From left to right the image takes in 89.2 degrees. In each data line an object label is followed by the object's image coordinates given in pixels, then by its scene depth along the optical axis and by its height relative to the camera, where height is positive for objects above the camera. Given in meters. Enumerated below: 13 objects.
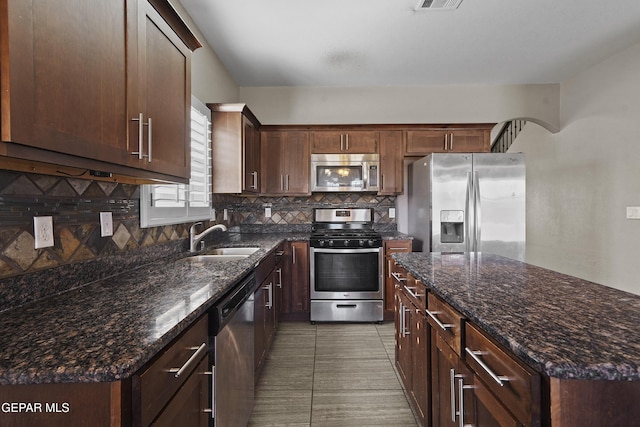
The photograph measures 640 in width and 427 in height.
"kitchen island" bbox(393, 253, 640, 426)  0.73 -0.33
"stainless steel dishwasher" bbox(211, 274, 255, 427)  1.32 -0.70
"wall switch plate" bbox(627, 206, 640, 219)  3.08 -0.01
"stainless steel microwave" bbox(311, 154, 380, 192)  3.86 +0.47
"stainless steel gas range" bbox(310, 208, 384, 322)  3.52 -0.76
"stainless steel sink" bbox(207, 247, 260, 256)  2.61 -0.32
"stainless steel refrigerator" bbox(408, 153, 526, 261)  3.35 +0.08
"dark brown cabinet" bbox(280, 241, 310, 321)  3.57 -0.75
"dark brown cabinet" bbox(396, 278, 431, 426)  1.63 -0.81
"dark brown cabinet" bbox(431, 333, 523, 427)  0.98 -0.66
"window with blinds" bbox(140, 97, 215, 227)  2.00 +0.13
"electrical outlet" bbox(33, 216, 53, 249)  1.21 -0.07
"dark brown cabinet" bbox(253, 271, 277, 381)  2.19 -0.82
